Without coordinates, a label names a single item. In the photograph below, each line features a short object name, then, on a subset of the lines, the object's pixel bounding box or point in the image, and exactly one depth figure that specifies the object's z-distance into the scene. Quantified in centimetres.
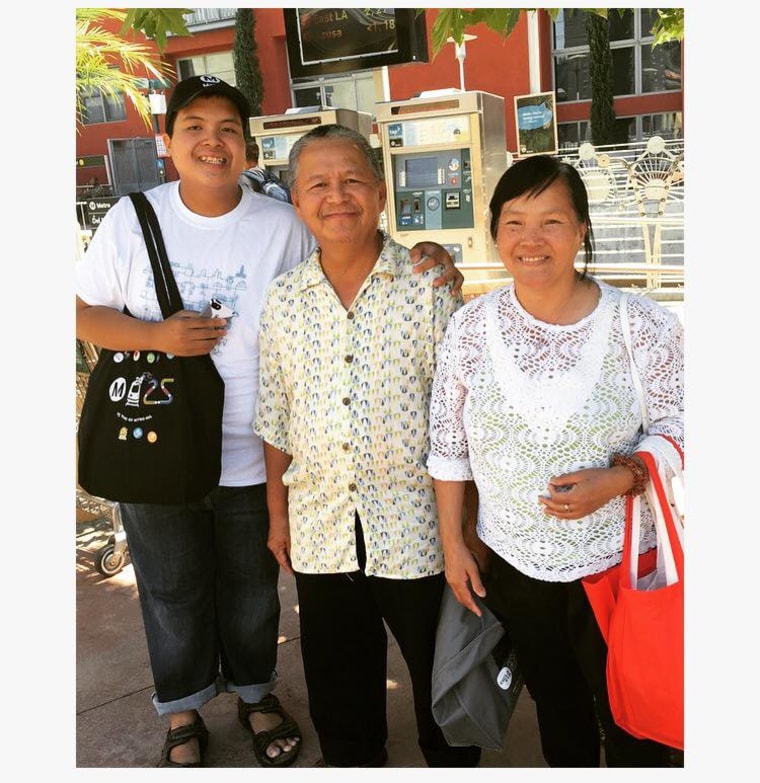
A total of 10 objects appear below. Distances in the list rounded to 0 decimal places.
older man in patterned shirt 239
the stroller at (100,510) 430
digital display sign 523
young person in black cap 260
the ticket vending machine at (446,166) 781
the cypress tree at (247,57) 2038
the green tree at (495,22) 299
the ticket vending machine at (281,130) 816
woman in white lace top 212
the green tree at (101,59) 605
